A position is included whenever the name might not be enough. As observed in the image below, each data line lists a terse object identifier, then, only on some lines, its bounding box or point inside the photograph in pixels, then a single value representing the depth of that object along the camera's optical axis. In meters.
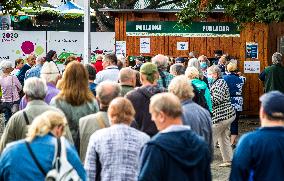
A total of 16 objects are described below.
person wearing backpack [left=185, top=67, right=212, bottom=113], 12.18
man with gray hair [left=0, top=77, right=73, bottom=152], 8.63
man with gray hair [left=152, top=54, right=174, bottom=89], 12.16
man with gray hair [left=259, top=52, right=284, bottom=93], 17.77
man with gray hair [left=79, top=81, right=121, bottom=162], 8.69
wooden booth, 23.36
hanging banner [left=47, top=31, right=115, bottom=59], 27.08
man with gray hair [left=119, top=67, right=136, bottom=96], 10.86
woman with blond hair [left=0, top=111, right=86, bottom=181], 6.91
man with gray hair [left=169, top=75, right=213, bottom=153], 9.21
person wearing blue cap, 7.09
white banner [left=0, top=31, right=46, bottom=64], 27.11
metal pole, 19.47
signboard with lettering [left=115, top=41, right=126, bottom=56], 24.47
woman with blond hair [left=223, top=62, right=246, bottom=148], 16.77
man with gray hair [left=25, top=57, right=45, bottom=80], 15.63
